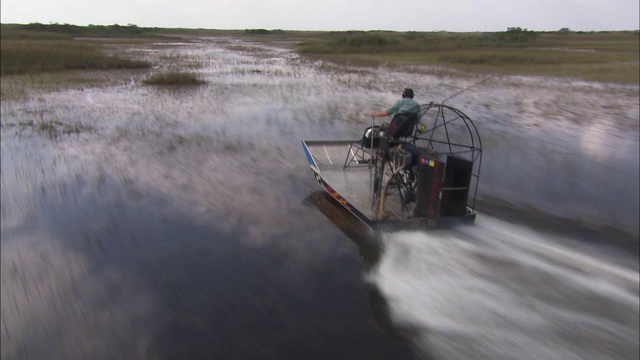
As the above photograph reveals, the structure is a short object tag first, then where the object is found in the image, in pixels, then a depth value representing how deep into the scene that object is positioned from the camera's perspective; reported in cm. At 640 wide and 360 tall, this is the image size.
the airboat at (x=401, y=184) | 614
